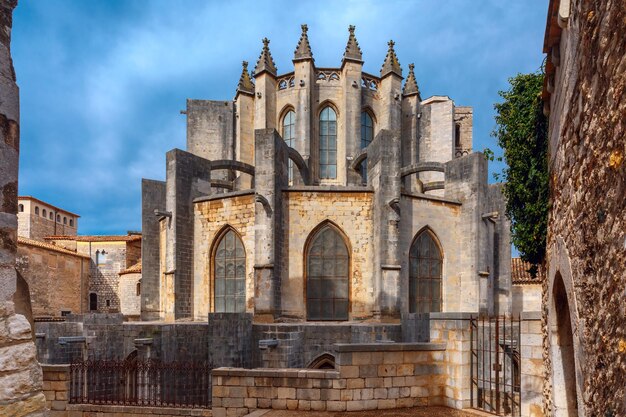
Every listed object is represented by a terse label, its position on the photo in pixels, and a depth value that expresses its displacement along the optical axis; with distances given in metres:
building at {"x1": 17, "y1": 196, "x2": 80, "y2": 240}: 40.06
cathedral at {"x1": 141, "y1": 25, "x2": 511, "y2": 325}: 15.25
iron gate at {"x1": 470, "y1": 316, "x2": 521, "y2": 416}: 6.98
